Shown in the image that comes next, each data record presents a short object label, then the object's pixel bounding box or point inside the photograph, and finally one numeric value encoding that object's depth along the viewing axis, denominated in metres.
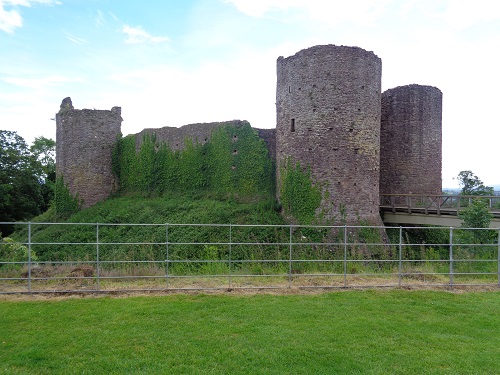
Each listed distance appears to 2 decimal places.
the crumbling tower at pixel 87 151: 23.73
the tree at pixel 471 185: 36.14
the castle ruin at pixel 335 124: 15.34
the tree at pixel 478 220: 13.13
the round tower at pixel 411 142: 20.00
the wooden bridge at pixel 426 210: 15.66
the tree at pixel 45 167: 32.83
